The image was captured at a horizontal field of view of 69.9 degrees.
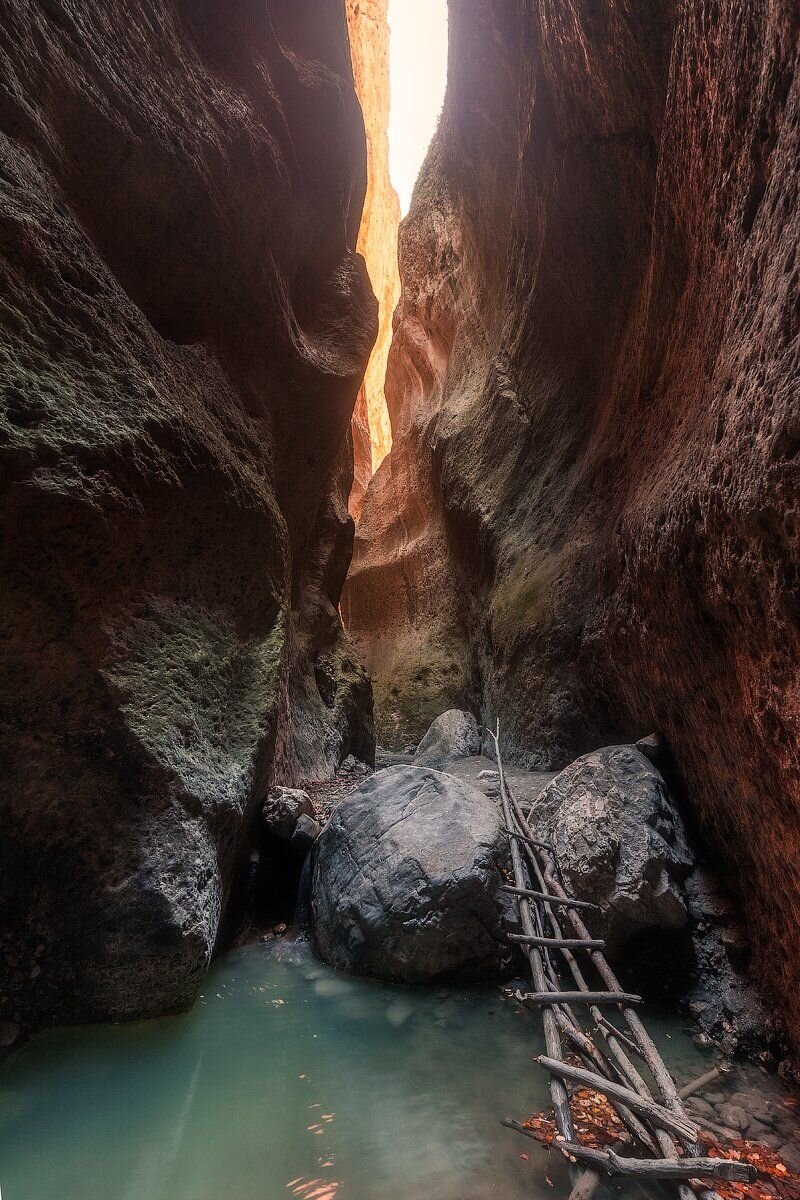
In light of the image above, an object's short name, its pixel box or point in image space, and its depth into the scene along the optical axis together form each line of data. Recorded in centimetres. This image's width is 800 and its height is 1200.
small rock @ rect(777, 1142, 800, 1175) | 217
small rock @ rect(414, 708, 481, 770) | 859
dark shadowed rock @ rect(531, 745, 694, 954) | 343
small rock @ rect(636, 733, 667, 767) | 429
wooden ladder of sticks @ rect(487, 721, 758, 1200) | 197
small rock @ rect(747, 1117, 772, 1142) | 231
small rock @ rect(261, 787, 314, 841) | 494
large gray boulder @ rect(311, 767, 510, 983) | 355
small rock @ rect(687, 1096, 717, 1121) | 245
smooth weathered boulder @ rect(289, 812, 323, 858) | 491
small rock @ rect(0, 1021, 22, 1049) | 289
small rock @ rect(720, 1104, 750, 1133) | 238
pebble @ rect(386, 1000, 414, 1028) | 325
